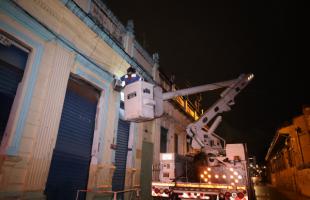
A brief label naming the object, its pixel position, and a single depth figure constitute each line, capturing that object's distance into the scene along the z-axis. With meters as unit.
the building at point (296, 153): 20.98
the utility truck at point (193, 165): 7.57
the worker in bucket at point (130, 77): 9.62
